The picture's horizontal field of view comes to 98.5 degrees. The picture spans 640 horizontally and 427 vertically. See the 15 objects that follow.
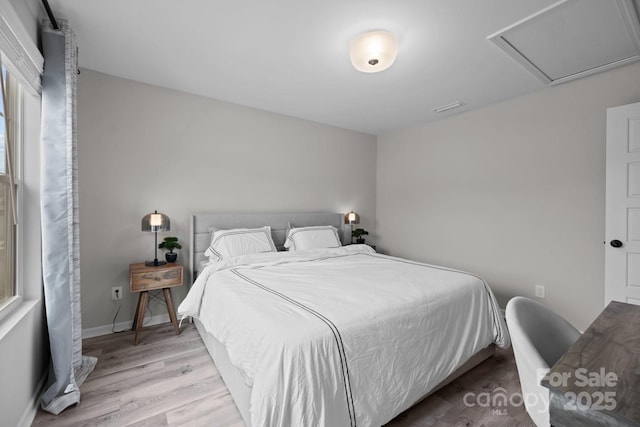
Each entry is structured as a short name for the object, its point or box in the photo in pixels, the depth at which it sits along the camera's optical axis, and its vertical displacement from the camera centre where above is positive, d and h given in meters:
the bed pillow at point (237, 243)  2.77 -0.33
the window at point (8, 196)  1.44 +0.08
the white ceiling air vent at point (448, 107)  3.21 +1.26
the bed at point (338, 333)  1.18 -0.66
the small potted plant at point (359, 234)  4.19 -0.33
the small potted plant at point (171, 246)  2.70 -0.34
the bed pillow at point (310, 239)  3.27 -0.33
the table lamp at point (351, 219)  4.10 -0.11
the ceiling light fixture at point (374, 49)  1.87 +1.14
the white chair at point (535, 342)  0.94 -0.52
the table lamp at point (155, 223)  2.54 -0.11
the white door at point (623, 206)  2.20 +0.05
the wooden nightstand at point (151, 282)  2.39 -0.63
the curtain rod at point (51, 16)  1.64 +1.22
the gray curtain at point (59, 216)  1.67 -0.03
